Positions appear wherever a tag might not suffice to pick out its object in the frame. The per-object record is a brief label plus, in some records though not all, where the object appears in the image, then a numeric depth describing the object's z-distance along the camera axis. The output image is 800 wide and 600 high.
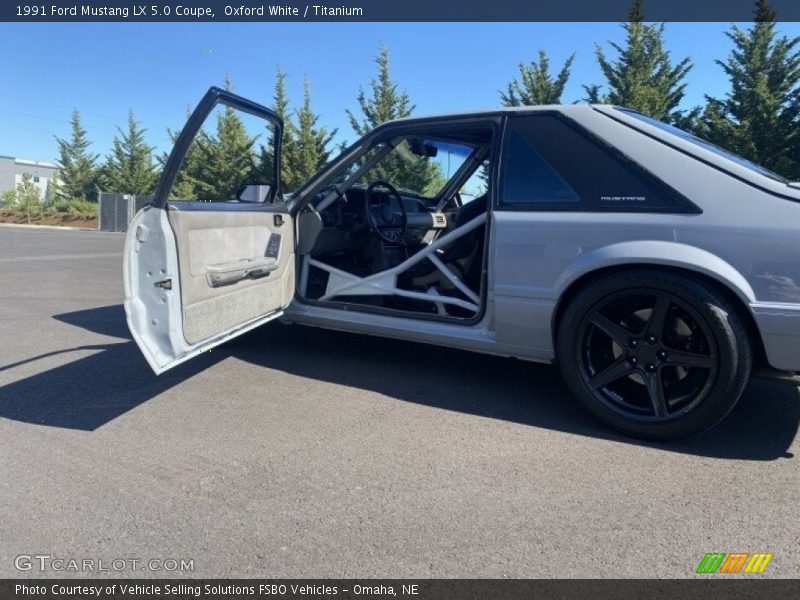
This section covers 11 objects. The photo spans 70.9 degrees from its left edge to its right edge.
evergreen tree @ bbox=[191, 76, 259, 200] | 26.77
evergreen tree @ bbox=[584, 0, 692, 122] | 23.44
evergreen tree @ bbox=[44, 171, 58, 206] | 40.21
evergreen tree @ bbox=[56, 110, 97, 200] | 41.91
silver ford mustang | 2.68
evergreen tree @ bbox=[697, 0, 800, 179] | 20.98
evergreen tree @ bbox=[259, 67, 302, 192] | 26.41
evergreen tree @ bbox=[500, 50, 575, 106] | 23.38
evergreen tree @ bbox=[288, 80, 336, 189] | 26.55
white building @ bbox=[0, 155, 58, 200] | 71.34
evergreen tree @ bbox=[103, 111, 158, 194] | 36.34
